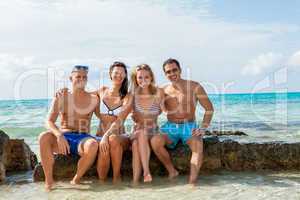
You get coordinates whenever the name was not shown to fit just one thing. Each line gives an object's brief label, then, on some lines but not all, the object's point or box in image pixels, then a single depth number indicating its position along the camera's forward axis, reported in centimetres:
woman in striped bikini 553
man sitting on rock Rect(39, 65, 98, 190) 512
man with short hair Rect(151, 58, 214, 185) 544
